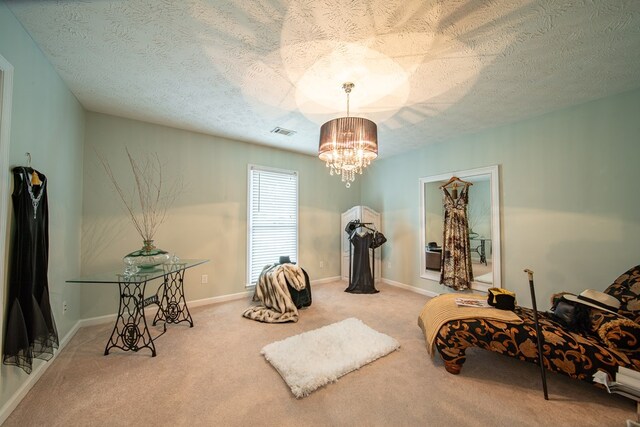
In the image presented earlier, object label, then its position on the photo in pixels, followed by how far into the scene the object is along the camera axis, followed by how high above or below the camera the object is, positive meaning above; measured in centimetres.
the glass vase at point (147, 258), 241 -40
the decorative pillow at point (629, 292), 173 -56
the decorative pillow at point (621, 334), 154 -76
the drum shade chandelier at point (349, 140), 207 +75
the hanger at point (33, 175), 168 +33
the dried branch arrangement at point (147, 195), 298 +34
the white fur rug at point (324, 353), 179 -122
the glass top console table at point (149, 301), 214 -102
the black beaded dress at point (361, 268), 410 -83
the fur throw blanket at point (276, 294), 293 -101
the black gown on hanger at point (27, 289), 147 -48
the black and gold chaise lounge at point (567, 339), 155 -86
